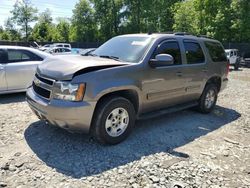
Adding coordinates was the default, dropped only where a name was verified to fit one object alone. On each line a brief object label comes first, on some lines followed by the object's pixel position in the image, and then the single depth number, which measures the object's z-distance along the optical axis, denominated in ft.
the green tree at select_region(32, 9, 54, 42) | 142.16
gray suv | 9.90
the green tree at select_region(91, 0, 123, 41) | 121.43
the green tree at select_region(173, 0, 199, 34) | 86.94
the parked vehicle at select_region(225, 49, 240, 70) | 51.78
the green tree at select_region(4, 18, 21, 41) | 129.56
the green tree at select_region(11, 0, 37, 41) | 123.71
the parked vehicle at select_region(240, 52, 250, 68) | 56.13
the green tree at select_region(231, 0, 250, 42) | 70.57
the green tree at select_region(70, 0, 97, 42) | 121.36
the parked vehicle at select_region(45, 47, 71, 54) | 59.37
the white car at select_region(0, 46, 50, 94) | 17.76
